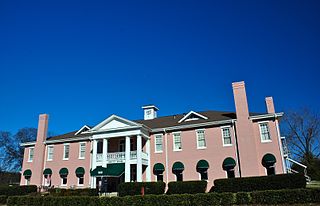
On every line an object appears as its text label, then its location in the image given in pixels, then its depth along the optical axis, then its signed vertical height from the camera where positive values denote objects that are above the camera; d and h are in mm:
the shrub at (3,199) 25656 -1431
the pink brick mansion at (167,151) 25172 +3194
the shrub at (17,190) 30078 -675
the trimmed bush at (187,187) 23750 -752
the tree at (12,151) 59938 +7595
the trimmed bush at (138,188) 24328 -708
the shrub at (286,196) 15442 -1225
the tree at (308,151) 43344 +4131
